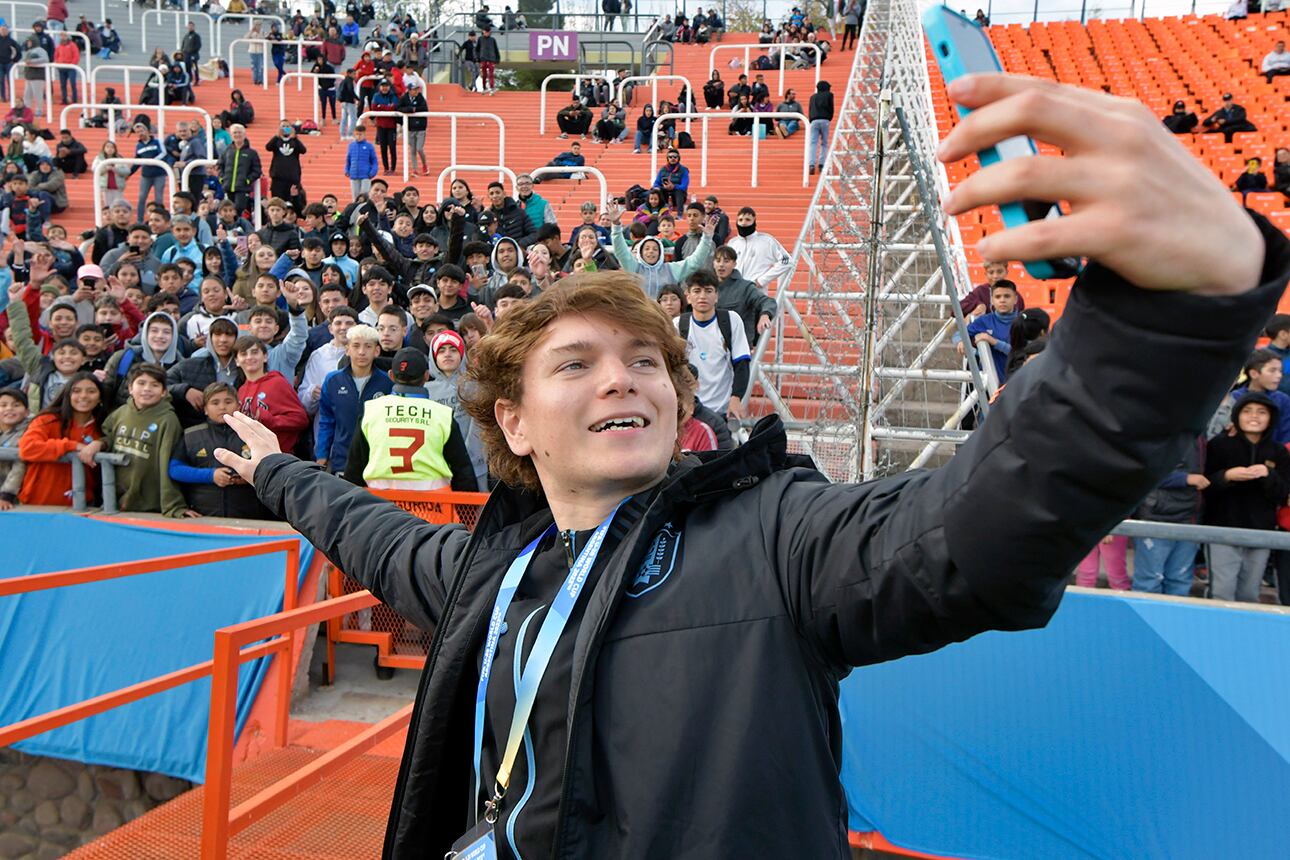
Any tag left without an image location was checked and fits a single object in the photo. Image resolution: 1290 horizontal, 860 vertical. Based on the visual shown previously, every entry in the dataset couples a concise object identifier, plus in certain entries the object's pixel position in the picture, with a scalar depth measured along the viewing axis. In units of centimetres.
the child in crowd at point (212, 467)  555
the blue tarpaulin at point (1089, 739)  346
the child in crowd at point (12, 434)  566
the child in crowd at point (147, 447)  555
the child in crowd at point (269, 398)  585
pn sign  2560
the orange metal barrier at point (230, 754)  280
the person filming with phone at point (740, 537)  76
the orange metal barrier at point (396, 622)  507
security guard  516
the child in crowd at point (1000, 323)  691
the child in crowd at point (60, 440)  558
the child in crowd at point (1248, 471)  480
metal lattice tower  545
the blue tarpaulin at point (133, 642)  460
